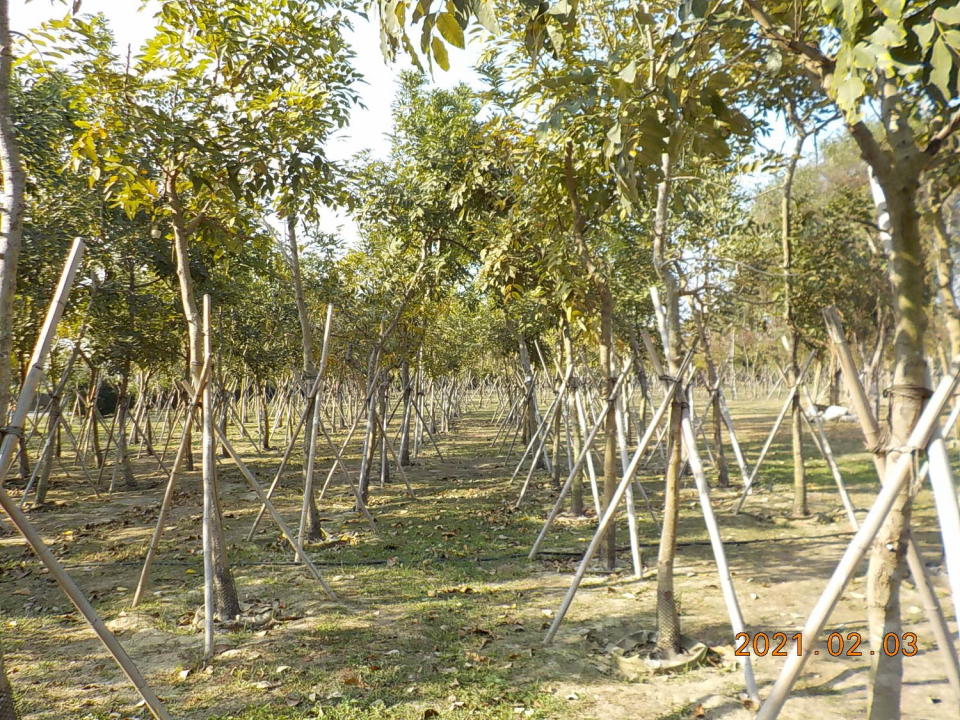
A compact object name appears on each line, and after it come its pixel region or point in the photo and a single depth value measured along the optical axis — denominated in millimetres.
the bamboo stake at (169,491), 5594
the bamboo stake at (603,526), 4953
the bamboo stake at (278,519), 5883
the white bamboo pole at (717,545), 4102
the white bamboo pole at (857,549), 2537
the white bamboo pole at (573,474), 6988
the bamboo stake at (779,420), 9420
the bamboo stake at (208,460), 5395
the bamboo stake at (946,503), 2445
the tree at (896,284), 3123
